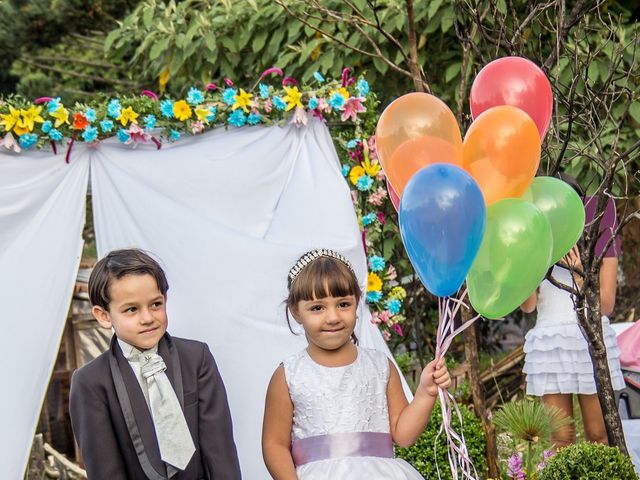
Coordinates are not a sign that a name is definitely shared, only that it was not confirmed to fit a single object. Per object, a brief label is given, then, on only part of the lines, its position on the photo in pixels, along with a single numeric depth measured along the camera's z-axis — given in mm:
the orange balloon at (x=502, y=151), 2627
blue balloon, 2434
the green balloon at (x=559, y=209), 2766
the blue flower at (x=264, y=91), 4332
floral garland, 3998
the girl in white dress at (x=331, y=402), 2832
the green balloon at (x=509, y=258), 2533
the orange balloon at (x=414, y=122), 2771
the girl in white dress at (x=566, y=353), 3873
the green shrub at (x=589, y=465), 3213
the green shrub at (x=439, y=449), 4227
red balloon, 2857
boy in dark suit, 2799
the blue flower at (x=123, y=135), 4117
